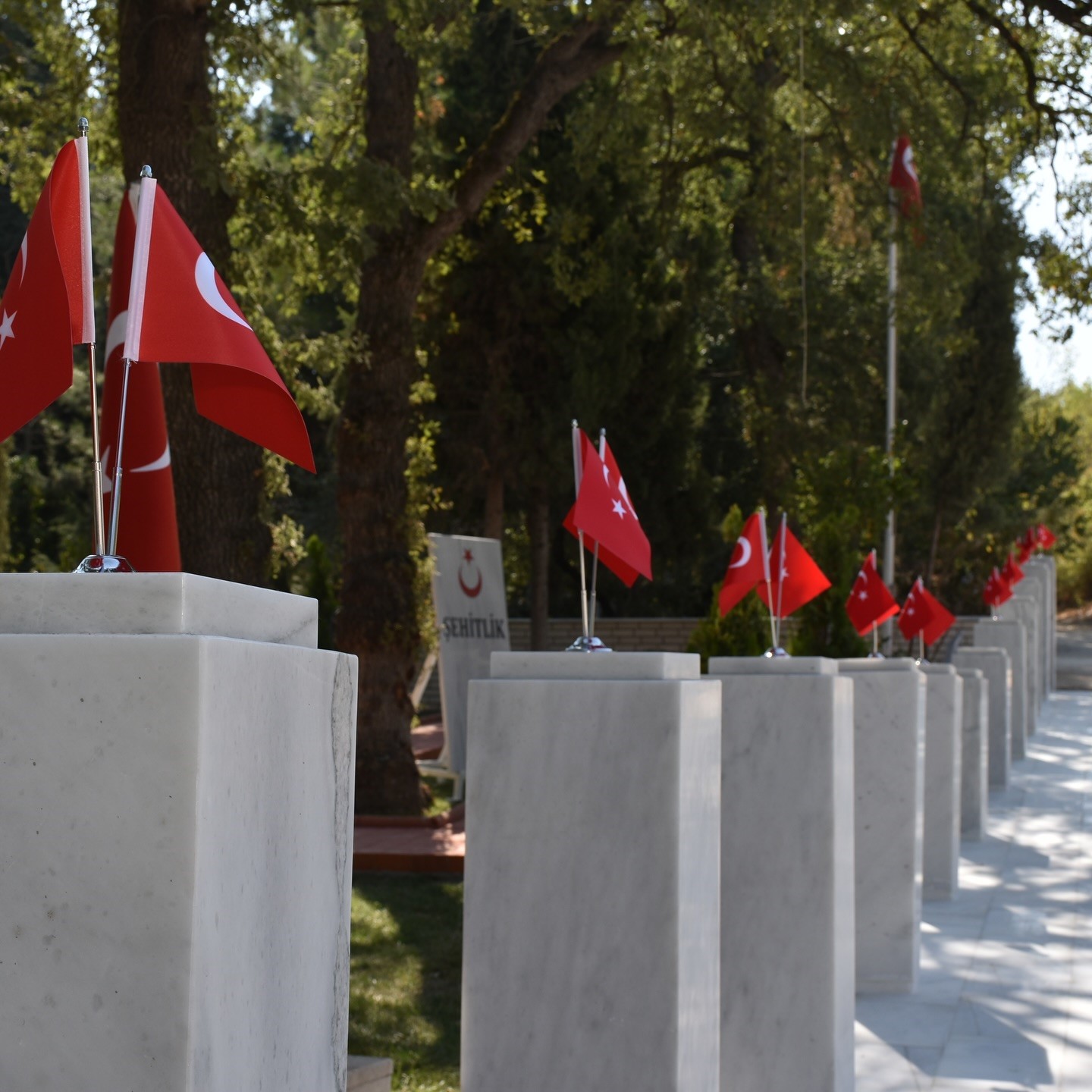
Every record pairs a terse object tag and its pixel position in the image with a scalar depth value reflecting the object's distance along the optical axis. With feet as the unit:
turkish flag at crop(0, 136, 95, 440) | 9.49
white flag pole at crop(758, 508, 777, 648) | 26.55
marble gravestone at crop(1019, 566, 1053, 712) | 76.48
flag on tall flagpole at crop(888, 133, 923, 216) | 48.89
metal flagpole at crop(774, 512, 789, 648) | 25.46
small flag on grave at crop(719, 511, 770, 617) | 26.99
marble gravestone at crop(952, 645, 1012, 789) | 46.03
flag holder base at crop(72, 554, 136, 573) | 8.43
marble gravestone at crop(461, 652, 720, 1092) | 11.97
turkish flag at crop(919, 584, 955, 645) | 43.91
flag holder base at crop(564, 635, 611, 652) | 12.94
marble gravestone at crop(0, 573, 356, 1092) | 7.22
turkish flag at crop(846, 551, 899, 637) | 37.19
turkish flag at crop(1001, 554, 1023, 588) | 71.10
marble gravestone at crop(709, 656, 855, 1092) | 16.33
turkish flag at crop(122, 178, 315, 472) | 9.39
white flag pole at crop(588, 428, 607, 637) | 14.10
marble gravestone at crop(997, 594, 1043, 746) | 63.77
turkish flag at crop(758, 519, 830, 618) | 29.12
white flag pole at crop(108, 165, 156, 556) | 9.18
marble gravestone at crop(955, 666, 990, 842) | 37.14
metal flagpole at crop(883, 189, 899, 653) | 63.77
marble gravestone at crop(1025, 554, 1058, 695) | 82.28
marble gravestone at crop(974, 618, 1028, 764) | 53.72
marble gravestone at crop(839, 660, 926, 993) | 22.81
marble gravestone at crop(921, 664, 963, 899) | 29.76
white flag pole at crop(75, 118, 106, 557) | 9.01
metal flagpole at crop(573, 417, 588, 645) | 14.44
